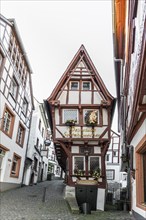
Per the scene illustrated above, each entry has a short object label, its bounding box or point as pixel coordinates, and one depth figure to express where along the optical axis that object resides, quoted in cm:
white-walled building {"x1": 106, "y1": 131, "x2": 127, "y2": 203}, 2273
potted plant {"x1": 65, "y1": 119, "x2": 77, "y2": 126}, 1033
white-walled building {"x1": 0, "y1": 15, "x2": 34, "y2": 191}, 1059
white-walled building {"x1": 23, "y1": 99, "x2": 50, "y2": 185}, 1552
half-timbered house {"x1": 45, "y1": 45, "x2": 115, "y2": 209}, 992
